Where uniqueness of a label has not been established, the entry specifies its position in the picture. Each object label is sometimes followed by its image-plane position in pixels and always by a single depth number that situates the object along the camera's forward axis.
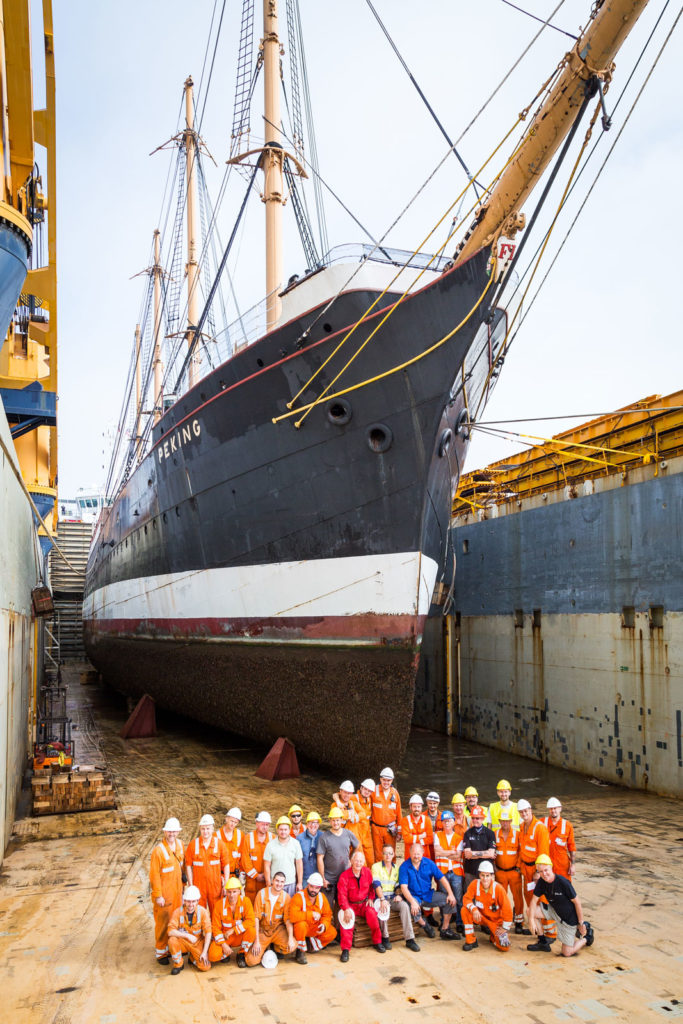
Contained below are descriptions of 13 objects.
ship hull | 8.88
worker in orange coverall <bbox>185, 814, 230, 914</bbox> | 5.21
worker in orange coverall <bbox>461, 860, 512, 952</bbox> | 5.30
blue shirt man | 5.56
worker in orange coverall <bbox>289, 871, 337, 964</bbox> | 5.17
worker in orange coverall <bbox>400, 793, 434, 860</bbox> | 5.86
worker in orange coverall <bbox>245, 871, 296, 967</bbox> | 5.14
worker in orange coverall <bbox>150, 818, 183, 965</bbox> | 4.99
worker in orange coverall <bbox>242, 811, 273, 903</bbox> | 5.44
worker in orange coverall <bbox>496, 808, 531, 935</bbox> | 5.62
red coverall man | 5.27
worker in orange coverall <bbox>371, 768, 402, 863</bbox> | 6.26
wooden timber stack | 8.72
